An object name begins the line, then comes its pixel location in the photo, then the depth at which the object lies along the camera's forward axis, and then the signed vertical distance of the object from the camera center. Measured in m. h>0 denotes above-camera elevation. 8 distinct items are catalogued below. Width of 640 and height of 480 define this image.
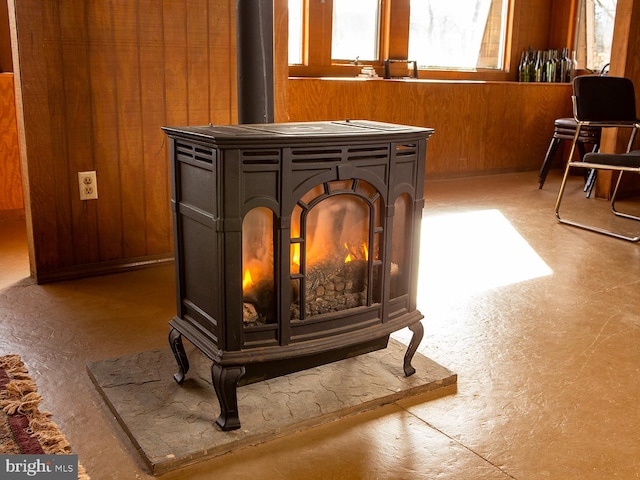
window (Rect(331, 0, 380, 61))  4.89 +0.38
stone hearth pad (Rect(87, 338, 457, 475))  1.51 -0.81
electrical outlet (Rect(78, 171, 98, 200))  2.65 -0.43
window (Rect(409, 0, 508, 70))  5.36 +0.41
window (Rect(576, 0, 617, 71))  5.80 +0.45
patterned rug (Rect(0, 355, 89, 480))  1.46 -0.81
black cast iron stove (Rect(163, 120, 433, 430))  1.49 -0.40
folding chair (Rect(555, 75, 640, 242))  3.80 -0.11
